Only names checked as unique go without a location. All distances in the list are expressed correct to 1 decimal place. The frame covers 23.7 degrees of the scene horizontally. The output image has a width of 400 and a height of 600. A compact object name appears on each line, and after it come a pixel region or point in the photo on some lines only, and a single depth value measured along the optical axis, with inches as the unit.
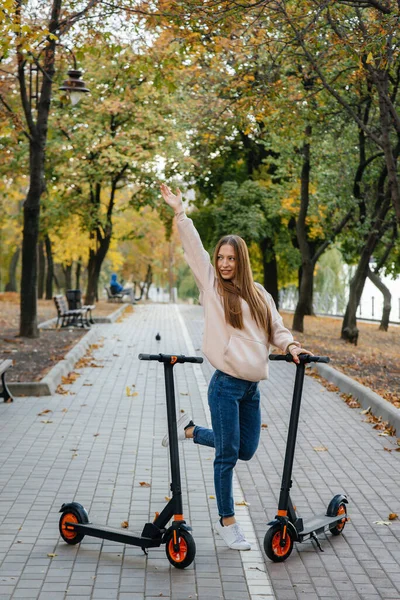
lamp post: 707.7
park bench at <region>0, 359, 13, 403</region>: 447.2
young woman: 215.2
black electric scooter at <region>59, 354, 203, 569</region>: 206.8
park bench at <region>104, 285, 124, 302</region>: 1981.2
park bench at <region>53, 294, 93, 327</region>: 934.4
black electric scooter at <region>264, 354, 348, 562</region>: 210.7
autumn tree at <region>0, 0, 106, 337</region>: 659.4
